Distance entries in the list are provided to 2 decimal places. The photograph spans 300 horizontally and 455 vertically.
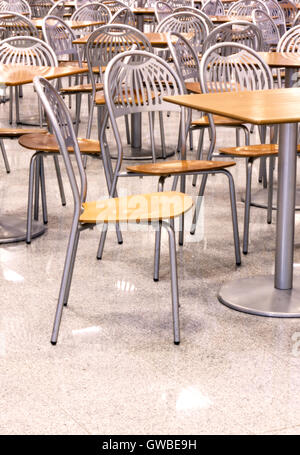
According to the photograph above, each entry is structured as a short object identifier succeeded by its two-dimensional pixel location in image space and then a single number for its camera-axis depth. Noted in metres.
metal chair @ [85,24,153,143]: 5.09
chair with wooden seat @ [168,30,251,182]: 4.34
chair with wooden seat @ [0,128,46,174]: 4.17
